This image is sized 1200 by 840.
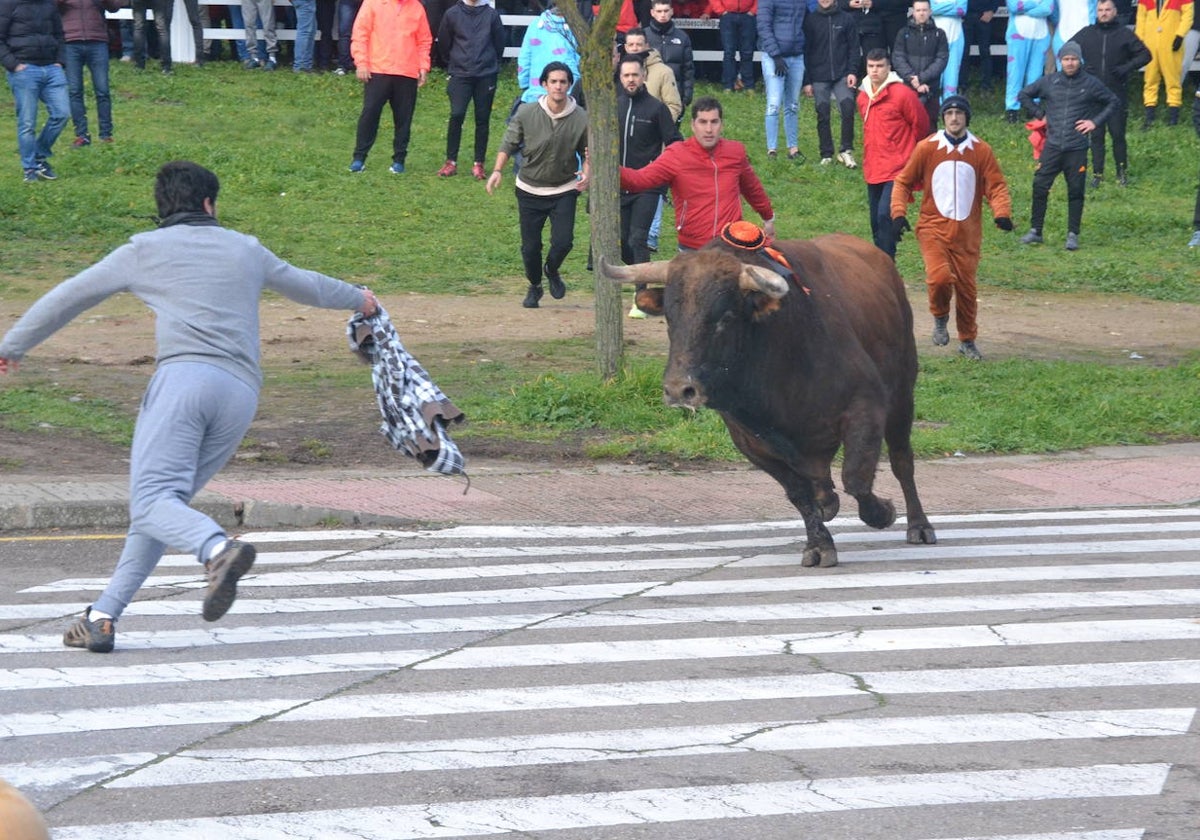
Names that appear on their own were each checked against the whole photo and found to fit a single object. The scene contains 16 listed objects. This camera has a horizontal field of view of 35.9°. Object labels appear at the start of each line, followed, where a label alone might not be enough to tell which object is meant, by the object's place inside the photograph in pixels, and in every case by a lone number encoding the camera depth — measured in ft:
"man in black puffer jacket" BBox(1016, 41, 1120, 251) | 68.80
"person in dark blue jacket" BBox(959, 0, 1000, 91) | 90.74
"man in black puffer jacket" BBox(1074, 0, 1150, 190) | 76.18
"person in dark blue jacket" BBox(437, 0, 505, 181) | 74.13
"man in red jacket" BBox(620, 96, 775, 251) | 44.37
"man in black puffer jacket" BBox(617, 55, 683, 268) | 55.98
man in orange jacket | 73.72
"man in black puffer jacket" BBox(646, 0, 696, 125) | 68.54
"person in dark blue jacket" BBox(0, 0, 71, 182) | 67.26
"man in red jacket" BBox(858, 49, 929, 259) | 59.72
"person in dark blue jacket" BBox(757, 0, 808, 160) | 77.71
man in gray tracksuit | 23.82
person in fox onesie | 51.16
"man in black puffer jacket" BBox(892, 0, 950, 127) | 75.20
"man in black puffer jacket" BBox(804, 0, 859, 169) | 78.54
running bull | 29.55
